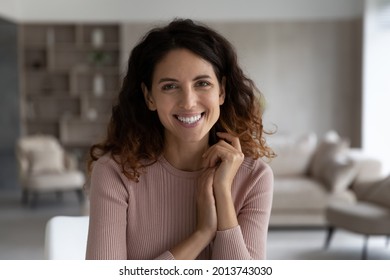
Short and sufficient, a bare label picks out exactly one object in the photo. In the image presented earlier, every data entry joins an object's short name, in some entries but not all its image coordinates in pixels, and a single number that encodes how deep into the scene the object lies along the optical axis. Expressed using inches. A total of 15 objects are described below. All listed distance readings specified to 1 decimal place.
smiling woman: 41.2
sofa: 170.9
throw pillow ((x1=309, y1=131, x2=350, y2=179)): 182.9
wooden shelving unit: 285.0
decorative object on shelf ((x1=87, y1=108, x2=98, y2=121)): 286.2
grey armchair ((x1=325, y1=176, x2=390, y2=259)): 140.0
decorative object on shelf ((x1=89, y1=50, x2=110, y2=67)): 283.6
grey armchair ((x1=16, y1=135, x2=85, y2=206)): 220.7
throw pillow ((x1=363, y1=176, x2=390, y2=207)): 149.6
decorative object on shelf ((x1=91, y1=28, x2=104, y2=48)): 283.4
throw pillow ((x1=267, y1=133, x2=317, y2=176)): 196.5
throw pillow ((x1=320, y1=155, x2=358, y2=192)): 169.3
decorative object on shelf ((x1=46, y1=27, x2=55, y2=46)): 284.7
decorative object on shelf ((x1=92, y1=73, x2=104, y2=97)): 284.9
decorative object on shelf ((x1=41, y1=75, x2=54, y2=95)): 288.7
